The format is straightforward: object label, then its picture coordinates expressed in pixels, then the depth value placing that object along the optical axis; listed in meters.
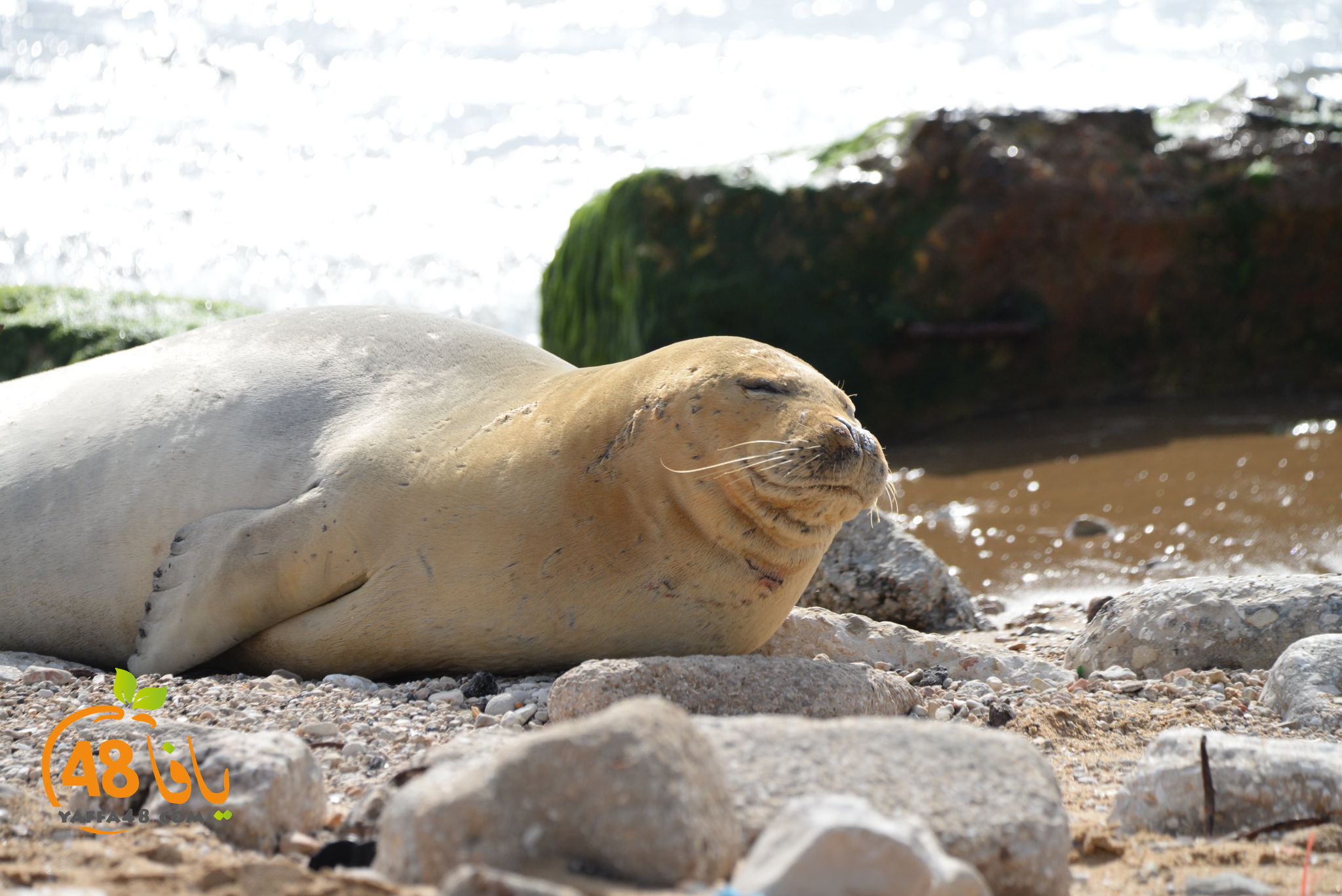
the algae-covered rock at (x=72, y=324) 14.41
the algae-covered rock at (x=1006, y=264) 16.62
